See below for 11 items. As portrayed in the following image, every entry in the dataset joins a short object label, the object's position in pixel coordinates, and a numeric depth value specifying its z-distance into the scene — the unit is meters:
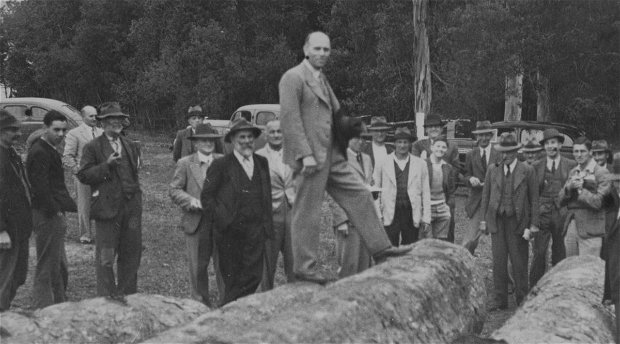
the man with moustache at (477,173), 10.80
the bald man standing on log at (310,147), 6.16
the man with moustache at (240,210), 7.59
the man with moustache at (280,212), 8.56
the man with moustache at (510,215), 9.84
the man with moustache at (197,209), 8.56
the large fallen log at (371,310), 4.71
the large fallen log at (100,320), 5.41
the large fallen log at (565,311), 6.20
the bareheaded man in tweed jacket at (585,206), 9.38
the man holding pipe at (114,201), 8.23
